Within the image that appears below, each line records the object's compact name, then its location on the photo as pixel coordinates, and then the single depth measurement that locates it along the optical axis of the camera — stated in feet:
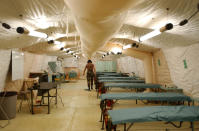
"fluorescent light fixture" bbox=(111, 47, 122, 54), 17.57
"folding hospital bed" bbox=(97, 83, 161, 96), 12.99
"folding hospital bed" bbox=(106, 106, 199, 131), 5.45
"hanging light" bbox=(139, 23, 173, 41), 6.07
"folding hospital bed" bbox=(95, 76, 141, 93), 17.03
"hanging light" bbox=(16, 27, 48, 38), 6.67
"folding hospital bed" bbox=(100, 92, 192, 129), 8.75
